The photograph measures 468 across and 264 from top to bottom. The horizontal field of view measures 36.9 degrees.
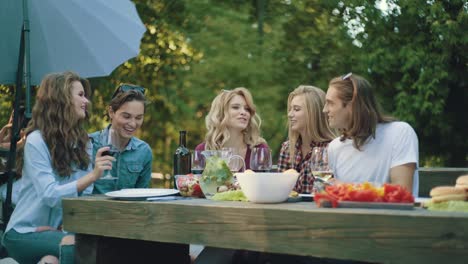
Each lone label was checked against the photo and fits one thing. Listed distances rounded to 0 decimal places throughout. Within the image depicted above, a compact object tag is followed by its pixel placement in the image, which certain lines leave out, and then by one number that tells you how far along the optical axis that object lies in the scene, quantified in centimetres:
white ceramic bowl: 246
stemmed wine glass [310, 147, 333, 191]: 273
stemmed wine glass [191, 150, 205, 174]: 302
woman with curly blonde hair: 438
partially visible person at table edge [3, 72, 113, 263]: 308
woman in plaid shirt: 399
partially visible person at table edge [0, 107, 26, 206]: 402
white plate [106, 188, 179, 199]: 272
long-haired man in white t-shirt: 307
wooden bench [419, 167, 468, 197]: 443
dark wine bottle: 337
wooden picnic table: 191
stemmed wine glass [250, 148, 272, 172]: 293
